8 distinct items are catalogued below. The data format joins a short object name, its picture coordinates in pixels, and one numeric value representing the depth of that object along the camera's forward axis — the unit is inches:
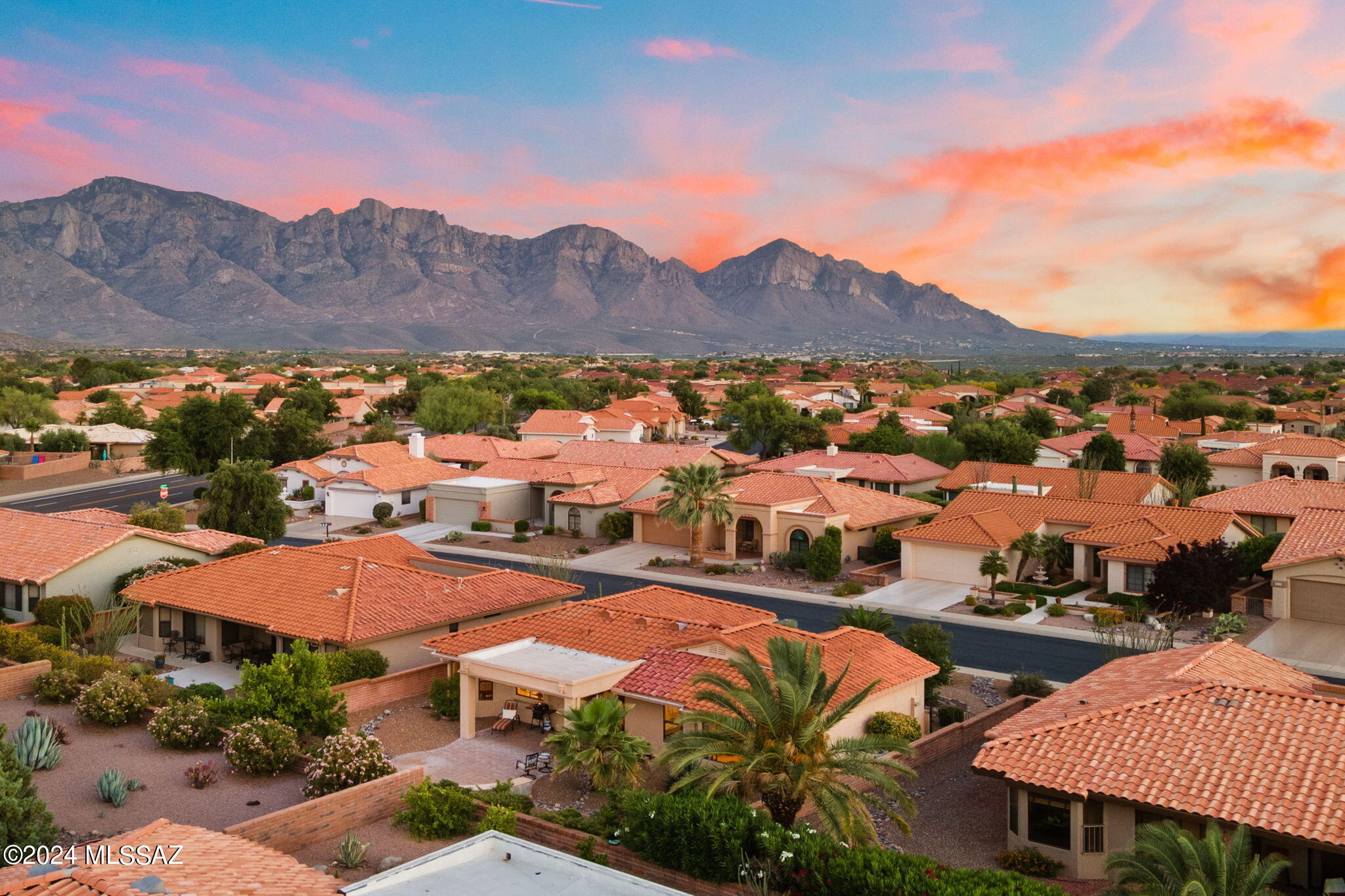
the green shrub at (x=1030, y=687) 1138.7
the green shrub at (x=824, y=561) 1820.9
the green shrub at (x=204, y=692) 1035.3
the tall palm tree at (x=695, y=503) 1941.4
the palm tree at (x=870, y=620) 1245.7
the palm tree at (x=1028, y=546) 1729.8
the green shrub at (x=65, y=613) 1316.4
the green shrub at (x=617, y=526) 2201.0
